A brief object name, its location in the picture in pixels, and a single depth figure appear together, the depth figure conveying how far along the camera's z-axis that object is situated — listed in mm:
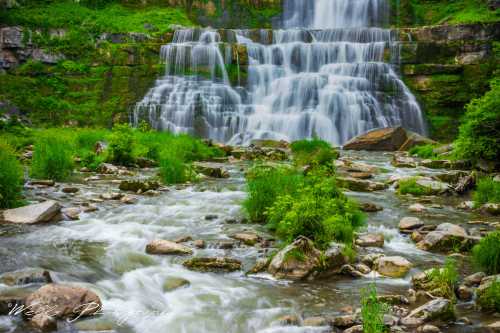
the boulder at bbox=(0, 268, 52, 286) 6012
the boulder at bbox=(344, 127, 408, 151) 25266
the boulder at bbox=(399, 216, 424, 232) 9258
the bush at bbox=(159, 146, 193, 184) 14031
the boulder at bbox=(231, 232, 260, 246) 8203
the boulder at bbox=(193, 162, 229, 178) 15531
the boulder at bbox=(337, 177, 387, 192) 13594
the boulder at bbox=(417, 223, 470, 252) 8047
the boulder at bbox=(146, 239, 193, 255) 7727
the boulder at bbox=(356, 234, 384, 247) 8203
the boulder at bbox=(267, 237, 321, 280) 6793
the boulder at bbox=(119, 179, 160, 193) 12758
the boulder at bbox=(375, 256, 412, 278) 6930
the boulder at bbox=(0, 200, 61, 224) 9141
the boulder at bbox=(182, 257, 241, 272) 7090
